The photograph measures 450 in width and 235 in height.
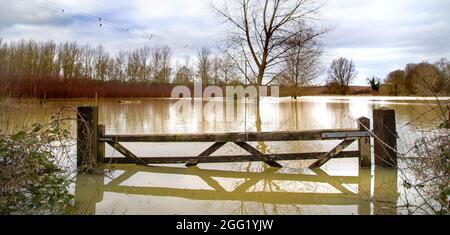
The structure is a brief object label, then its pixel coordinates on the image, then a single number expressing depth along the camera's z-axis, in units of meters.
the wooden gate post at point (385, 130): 7.07
